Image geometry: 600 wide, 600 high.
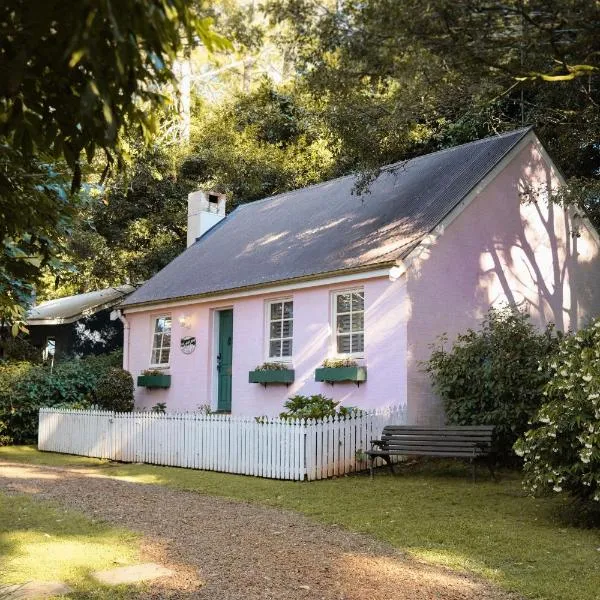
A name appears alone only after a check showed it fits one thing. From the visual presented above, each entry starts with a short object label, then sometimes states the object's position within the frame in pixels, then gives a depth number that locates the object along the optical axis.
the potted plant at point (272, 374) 15.41
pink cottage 13.95
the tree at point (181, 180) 26.28
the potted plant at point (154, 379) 18.64
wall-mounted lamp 18.25
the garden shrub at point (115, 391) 18.17
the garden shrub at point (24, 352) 25.22
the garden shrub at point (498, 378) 11.87
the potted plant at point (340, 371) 13.98
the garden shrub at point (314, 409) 12.41
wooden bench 11.08
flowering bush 7.42
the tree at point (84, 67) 2.63
